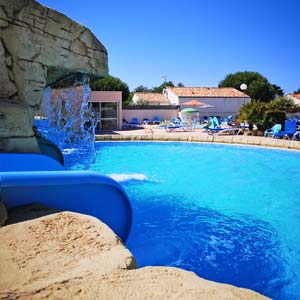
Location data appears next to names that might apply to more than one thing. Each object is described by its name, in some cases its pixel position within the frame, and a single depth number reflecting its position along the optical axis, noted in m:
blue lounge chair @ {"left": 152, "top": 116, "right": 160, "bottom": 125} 31.22
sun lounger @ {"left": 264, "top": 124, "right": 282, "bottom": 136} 17.69
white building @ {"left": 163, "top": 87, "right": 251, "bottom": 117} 39.92
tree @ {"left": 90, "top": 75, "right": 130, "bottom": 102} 41.57
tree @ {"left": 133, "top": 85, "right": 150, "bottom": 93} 76.93
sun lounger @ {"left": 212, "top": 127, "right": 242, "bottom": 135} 20.55
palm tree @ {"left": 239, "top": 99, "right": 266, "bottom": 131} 19.44
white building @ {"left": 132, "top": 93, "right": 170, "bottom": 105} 44.41
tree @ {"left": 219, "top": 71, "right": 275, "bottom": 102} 53.60
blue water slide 3.14
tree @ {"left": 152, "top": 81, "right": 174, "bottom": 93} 76.12
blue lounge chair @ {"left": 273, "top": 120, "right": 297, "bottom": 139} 17.12
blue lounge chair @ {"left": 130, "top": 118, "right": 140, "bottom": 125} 28.40
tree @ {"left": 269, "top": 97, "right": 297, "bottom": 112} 20.08
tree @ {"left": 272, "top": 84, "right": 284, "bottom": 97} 60.41
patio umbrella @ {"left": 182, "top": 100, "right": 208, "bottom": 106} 30.60
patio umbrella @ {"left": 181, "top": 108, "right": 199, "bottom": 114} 26.12
